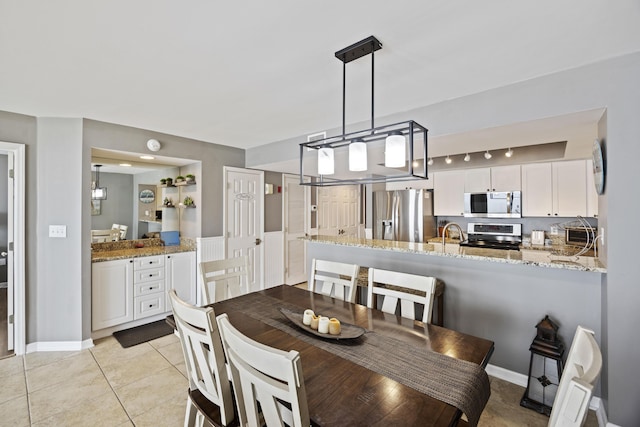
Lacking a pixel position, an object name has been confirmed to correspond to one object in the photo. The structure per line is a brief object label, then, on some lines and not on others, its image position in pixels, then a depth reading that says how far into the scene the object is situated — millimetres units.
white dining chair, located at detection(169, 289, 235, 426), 1339
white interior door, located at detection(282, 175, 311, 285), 5266
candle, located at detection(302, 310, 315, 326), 1745
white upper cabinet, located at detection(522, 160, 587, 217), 4027
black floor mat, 3238
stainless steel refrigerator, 5059
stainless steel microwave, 4434
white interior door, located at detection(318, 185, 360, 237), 5883
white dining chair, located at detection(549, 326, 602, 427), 753
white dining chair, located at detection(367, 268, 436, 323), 1947
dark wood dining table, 1019
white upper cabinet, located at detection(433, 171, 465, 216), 4949
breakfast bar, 2137
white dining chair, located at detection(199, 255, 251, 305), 2554
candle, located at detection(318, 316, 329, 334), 1635
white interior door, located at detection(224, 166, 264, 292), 4445
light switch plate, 3041
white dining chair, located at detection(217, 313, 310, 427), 910
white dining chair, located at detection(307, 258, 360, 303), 2398
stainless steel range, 4586
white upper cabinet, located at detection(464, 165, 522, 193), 4461
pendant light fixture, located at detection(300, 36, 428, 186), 1661
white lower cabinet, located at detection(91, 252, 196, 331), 3297
